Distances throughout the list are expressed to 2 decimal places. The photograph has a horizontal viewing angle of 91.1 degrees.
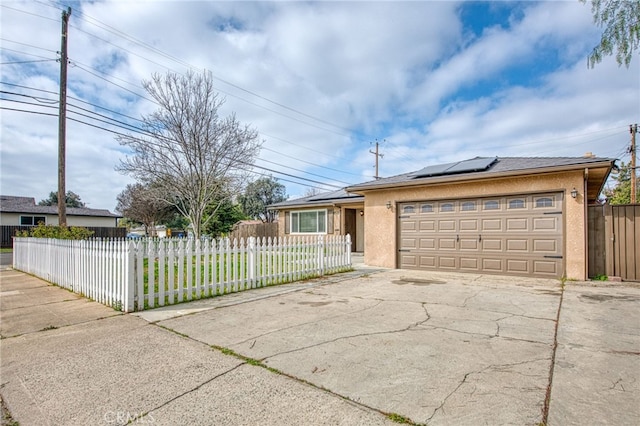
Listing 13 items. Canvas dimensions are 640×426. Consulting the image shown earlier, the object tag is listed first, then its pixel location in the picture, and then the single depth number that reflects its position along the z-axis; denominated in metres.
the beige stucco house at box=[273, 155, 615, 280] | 7.61
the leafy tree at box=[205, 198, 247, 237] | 26.02
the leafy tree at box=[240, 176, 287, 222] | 40.12
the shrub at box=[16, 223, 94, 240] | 7.80
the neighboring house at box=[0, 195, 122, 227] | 26.05
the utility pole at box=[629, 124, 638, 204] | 18.74
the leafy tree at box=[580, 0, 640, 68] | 3.13
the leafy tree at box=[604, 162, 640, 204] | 26.83
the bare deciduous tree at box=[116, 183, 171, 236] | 30.84
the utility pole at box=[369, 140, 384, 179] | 27.17
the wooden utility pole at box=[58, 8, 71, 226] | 10.46
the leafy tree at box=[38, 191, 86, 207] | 50.41
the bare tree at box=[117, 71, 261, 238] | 11.77
